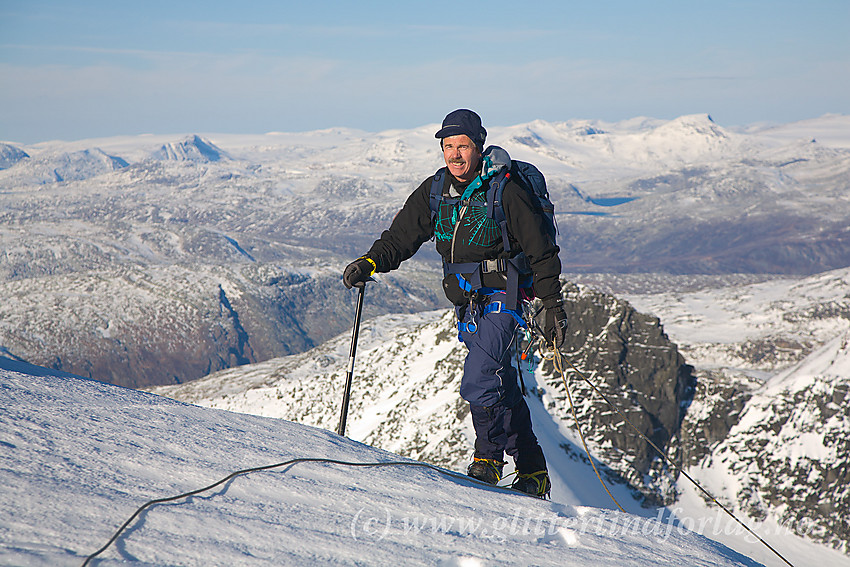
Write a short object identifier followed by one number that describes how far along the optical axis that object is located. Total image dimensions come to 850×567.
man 9.33
